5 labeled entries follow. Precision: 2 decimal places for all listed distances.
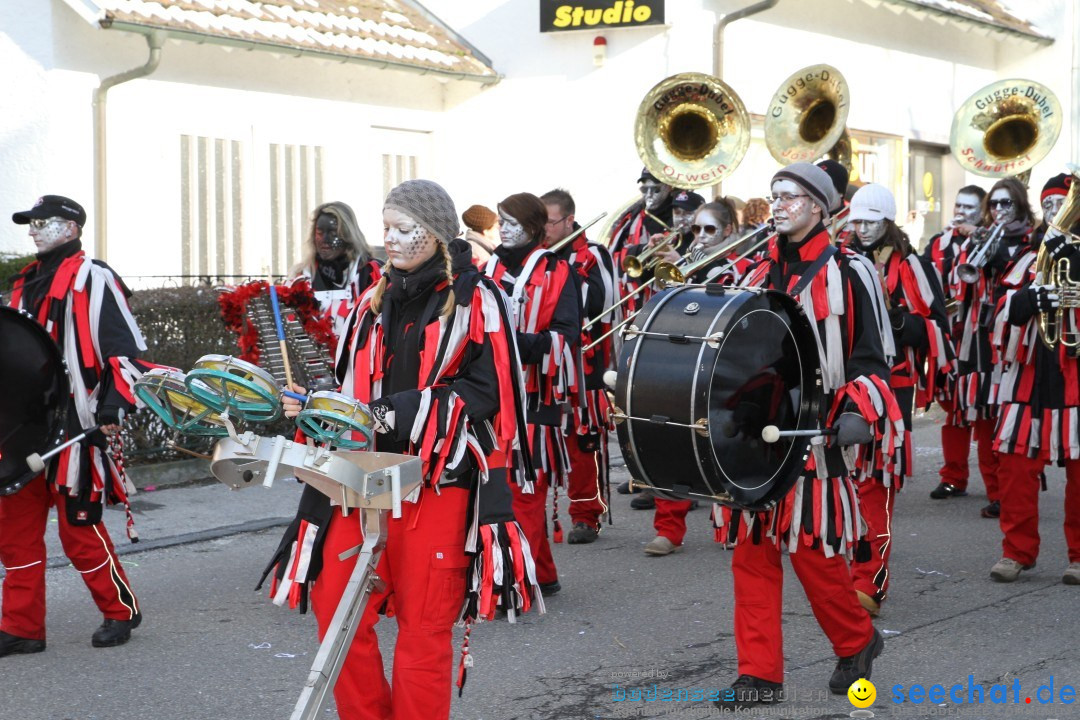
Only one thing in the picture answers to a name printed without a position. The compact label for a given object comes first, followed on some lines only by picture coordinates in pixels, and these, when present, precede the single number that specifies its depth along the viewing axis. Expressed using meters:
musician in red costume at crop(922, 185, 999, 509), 8.73
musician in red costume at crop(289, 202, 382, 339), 7.70
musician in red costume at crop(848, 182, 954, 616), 6.75
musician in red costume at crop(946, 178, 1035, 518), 7.81
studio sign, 13.16
